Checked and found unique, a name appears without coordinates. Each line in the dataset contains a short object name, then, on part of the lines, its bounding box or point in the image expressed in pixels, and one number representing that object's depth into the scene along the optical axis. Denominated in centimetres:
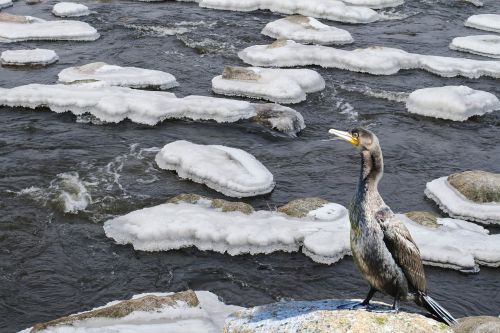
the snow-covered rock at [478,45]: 2419
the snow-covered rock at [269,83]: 1942
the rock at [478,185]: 1431
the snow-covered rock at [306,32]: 2448
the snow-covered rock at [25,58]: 2155
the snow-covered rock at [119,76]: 1983
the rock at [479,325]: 905
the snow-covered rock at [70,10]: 2698
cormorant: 756
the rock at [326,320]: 728
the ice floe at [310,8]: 2756
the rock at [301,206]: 1353
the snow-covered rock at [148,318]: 927
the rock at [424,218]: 1339
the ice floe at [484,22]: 2712
